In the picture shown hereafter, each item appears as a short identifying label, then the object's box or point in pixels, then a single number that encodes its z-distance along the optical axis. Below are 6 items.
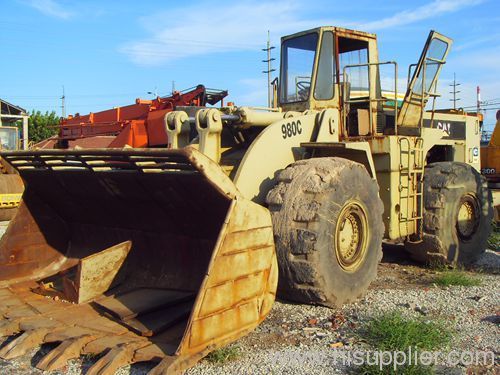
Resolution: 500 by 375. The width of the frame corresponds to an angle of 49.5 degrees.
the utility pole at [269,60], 38.57
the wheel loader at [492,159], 12.05
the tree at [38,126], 42.88
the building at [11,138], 17.61
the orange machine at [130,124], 12.57
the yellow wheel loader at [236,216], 4.14
